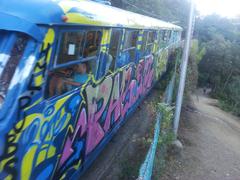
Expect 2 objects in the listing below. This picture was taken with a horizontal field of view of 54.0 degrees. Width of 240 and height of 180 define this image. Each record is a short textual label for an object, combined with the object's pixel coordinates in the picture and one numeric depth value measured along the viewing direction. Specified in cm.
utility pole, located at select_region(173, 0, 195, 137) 637
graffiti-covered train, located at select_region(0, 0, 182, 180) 217
